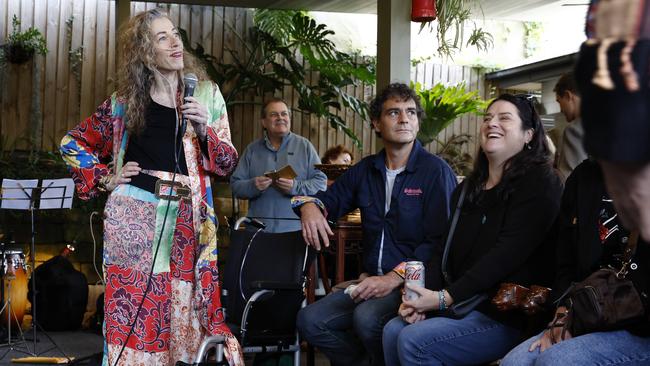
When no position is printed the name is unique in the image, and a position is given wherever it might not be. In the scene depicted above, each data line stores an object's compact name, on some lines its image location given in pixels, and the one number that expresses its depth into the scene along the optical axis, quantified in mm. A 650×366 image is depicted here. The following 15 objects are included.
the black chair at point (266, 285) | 3861
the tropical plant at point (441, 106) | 9305
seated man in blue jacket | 3604
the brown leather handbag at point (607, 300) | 2334
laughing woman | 2971
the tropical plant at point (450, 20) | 6016
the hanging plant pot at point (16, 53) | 8789
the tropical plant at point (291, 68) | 9250
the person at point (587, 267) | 2352
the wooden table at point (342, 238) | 4430
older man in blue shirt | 5859
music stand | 6266
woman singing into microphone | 3176
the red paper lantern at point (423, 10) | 5816
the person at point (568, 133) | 4578
